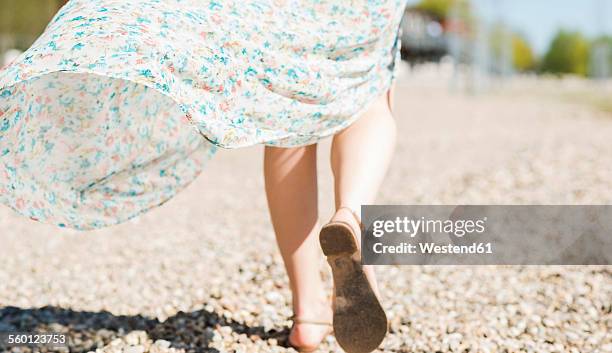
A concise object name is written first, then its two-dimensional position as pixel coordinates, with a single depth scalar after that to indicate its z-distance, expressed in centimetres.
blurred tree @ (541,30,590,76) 4741
